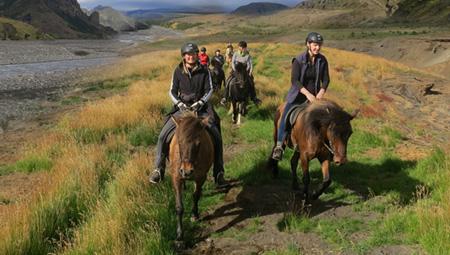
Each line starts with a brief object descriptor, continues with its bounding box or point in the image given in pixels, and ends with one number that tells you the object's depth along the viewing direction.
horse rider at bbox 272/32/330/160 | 8.91
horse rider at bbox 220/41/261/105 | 16.78
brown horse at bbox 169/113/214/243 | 6.82
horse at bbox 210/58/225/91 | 21.50
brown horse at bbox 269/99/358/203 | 7.51
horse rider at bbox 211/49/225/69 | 21.73
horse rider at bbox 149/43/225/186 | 8.30
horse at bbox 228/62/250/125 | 16.48
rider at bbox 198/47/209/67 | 20.65
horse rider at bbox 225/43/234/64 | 23.95
